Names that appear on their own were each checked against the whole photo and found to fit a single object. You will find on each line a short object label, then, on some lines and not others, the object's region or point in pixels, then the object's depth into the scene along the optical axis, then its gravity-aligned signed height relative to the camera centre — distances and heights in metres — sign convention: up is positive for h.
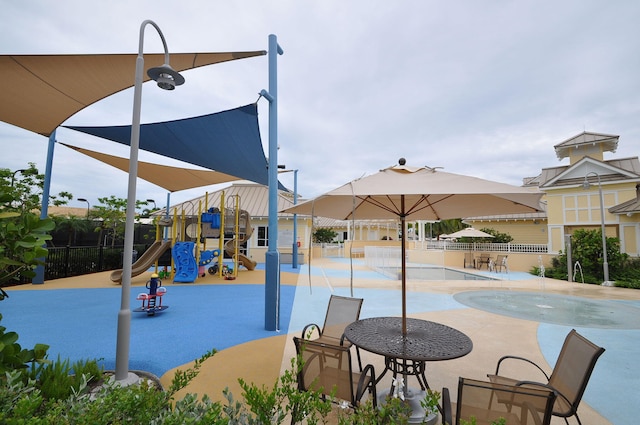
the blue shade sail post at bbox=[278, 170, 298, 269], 15.48 -0.15
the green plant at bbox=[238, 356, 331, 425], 1.42 -0.87
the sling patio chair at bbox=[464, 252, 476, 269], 18.71 -1.36
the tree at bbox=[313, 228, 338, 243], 32.23 +0.18
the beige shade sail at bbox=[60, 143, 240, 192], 9.65 +2.47
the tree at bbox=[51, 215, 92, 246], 16.33 +0.40
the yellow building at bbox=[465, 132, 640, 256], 14.62 +2.84
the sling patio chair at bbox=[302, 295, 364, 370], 4.24 -1.24
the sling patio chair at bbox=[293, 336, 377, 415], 2.55 -1.27
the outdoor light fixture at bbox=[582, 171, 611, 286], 12.15 -0.99
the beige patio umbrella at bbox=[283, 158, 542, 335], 2.67 +0.49
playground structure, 11.88 -0.64
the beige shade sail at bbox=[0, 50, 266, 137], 4.56 +2.71
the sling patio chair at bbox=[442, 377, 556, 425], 1.91 -1.15
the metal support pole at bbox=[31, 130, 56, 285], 10.35 +1.73
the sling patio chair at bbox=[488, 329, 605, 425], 2.30 -1.18
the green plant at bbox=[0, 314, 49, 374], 2.12 -1.00
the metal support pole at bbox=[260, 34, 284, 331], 5.62 +0.56
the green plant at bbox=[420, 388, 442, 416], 1.36 -0.80
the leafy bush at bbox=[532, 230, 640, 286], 12.92 -0.80
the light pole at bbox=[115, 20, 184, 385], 3.17 -0.05
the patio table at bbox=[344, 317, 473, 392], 2.70 -1.12
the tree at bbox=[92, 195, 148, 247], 18.03 +1.24
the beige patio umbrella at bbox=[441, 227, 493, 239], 16.98 +0.39
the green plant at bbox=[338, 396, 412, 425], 1.35 -0.87
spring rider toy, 6.63 -1.61
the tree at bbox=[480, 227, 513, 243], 19.83 +0.21
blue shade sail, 5.74 +2.28
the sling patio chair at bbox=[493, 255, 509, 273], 16.48 -1.41
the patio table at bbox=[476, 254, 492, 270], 17.67 -1.30
